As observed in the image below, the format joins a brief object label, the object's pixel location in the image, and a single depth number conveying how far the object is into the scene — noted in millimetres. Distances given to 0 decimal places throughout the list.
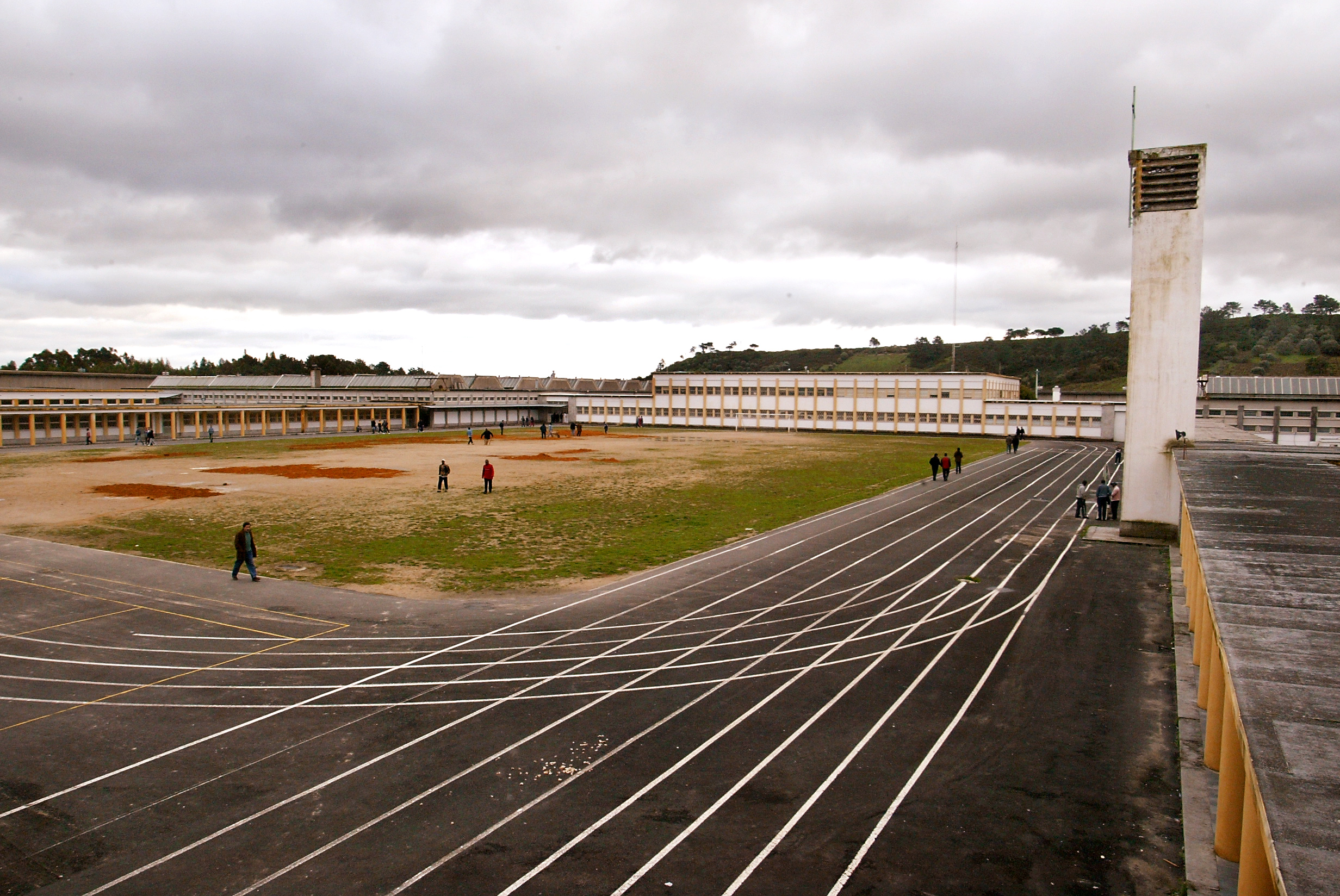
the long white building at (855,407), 80438
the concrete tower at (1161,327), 24016
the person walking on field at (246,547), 19312
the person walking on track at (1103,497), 29328
